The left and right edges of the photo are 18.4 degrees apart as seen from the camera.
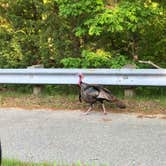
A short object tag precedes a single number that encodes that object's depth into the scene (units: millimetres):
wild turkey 8312
